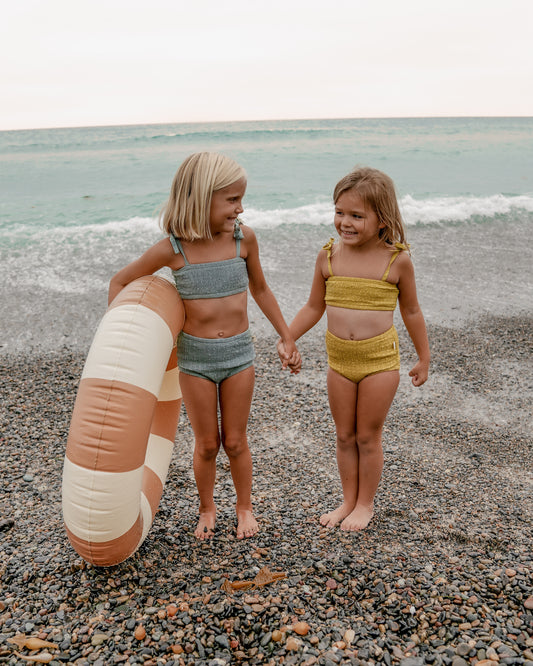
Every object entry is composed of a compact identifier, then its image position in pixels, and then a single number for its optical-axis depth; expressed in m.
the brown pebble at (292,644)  2.43
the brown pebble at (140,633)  2.51
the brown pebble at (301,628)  2.51
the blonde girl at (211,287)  2.81
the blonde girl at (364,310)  2.92
